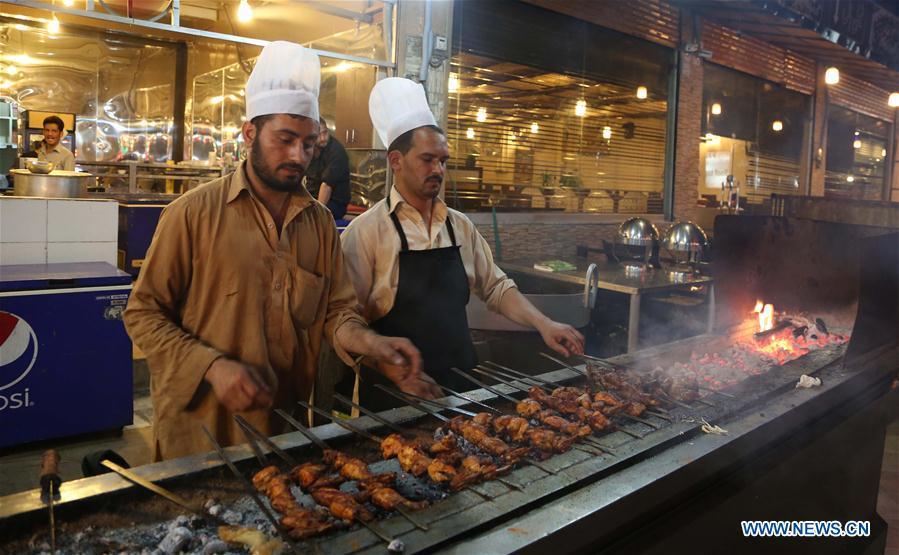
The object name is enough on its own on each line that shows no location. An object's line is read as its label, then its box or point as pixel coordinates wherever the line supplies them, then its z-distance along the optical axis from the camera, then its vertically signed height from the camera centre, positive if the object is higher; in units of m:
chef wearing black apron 3.44 -0.16
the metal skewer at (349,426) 2.40 -0.74
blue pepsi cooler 5.05 -1.11
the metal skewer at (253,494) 1.69 -0.77
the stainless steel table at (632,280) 6.15 -0.43
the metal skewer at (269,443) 2.19 -0.75
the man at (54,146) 9.37 +0.90
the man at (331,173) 7.28 +0.54
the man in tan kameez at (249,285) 2.48 -0.26
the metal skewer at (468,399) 2.89 -0.75
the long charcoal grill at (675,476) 1.83 -0.81
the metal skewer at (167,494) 1.82 -0.76
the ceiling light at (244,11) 9.66 +3.06
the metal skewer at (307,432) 2.31 -0.75
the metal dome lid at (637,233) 7.59 +0.04
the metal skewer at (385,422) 2.53 -0.74
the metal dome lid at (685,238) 7.71 +0.01
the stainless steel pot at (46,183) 6.07 +0.24
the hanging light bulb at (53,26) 12.03 +3.32
